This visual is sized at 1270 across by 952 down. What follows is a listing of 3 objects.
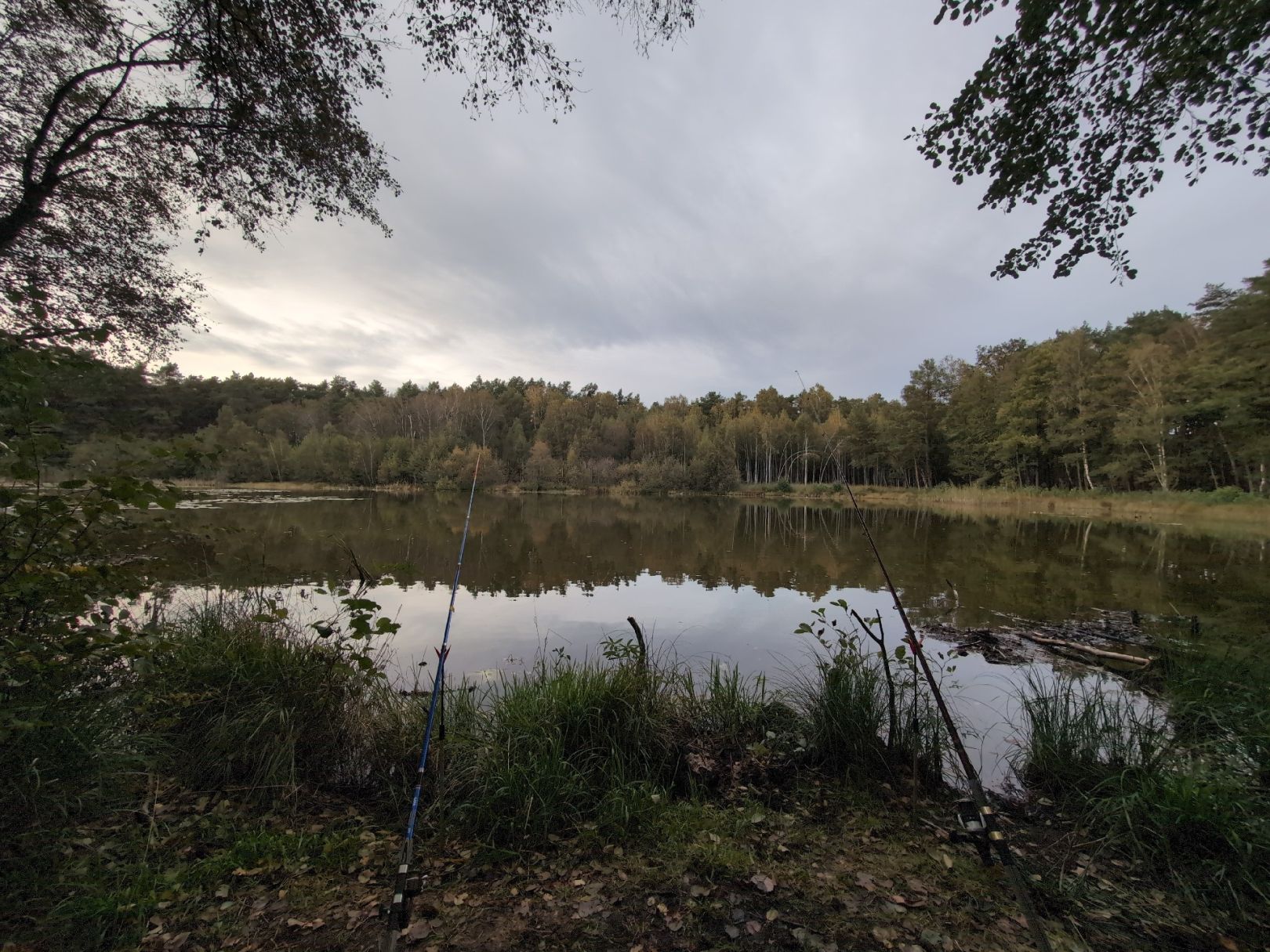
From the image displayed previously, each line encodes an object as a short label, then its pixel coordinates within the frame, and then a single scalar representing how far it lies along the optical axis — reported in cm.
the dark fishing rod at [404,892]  145
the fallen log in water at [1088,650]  596
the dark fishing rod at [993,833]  147
